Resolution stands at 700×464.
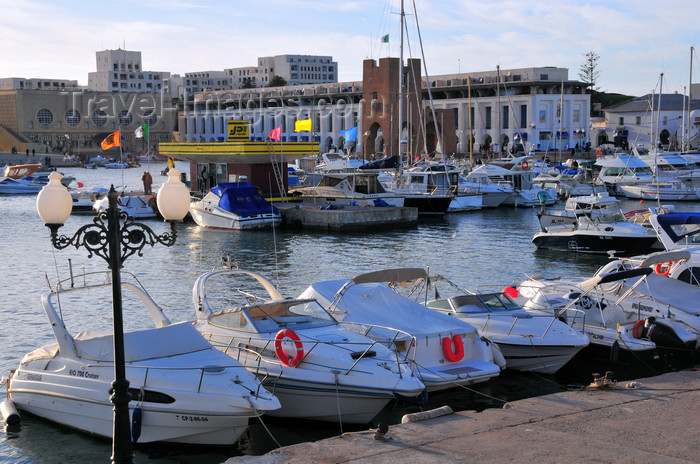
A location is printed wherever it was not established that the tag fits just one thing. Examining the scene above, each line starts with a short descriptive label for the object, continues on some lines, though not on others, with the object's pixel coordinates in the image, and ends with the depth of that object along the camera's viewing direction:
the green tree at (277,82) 185.38
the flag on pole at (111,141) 41.41
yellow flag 48.38
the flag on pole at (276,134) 42.78
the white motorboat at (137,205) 45.81
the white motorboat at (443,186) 51.00
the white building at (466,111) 96.19
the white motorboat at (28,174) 74.12
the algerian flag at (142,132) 56.33
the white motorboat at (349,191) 47.81
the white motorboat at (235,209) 40.56
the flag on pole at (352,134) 58.53
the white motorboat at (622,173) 60.38
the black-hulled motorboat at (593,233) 32.19
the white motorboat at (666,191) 55.62
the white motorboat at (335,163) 56.92
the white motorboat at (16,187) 69.31
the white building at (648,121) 100.69
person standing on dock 53.41
